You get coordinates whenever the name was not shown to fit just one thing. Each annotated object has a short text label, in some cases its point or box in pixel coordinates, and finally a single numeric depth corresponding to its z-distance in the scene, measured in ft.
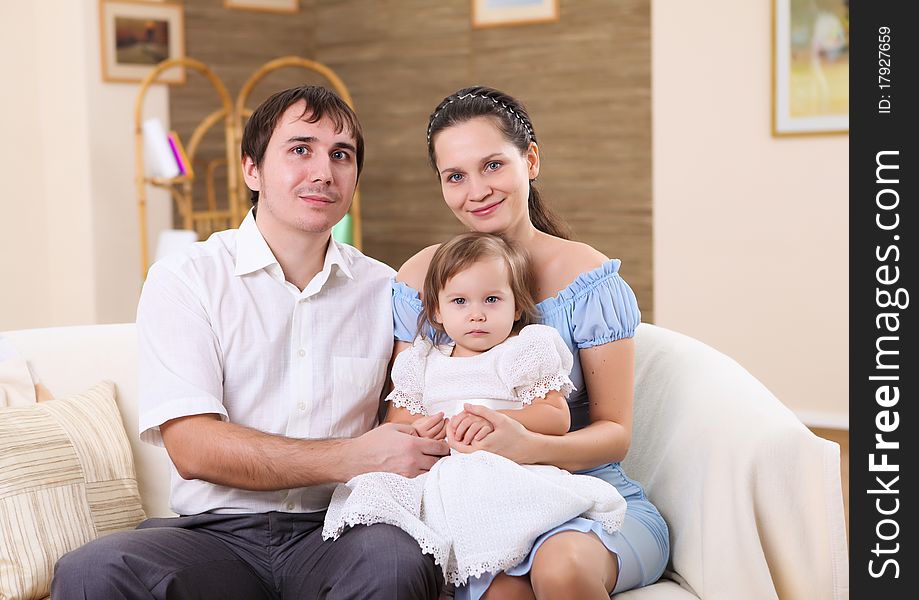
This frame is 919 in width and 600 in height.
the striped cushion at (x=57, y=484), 6.67
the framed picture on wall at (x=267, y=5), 19.33
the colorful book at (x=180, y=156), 16.89
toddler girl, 5.95
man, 5.97
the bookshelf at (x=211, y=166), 16.94
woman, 6.08
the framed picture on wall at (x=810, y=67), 15.85
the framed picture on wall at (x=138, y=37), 17.48
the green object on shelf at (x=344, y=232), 18.30
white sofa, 6.11
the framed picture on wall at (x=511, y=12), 18.04
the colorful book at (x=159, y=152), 16.80
